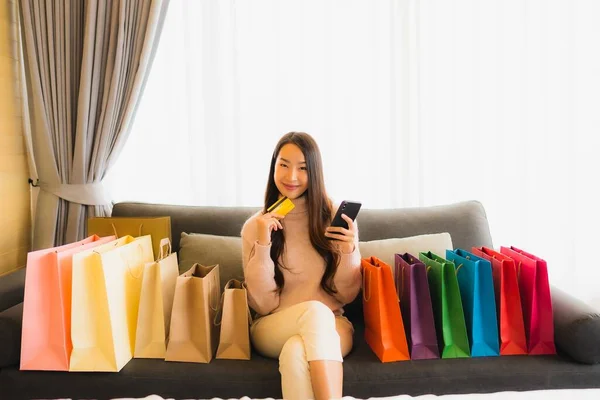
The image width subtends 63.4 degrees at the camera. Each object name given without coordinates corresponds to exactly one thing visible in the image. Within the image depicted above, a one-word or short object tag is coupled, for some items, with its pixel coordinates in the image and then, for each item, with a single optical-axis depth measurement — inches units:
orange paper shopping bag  65.1
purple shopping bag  65.2
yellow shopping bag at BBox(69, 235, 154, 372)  61.9
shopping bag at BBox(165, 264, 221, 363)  64.9
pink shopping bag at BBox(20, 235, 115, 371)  61.7
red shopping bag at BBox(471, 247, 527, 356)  66.0
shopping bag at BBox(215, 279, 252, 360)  65.9
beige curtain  89.9
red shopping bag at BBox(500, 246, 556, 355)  64.9
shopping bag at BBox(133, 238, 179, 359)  66.2
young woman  66.1
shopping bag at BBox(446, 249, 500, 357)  65.4
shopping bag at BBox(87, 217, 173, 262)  81.0
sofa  61.2
